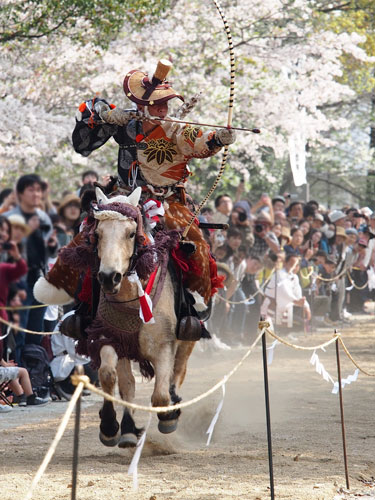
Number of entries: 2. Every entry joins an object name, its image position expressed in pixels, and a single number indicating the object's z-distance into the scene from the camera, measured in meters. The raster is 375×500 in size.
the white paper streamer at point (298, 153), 36.23
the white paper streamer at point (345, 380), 20.19
